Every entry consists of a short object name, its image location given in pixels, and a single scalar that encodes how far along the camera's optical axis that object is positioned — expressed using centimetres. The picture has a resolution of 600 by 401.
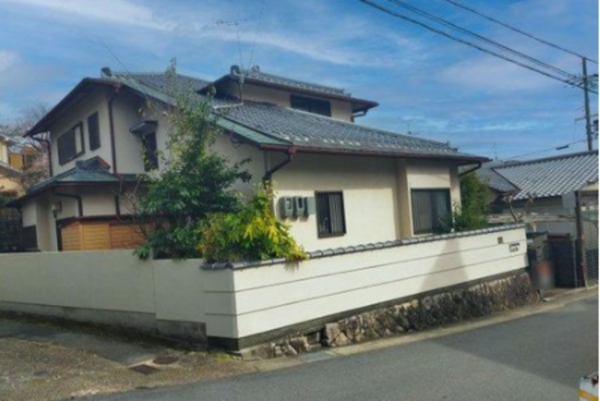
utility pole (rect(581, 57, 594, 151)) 3072
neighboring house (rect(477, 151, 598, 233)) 1945
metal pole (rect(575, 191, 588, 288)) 1427
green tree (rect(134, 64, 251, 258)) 846
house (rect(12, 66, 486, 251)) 1073
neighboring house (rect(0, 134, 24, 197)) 2409
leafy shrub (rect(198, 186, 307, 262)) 765
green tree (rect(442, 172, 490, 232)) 1362
